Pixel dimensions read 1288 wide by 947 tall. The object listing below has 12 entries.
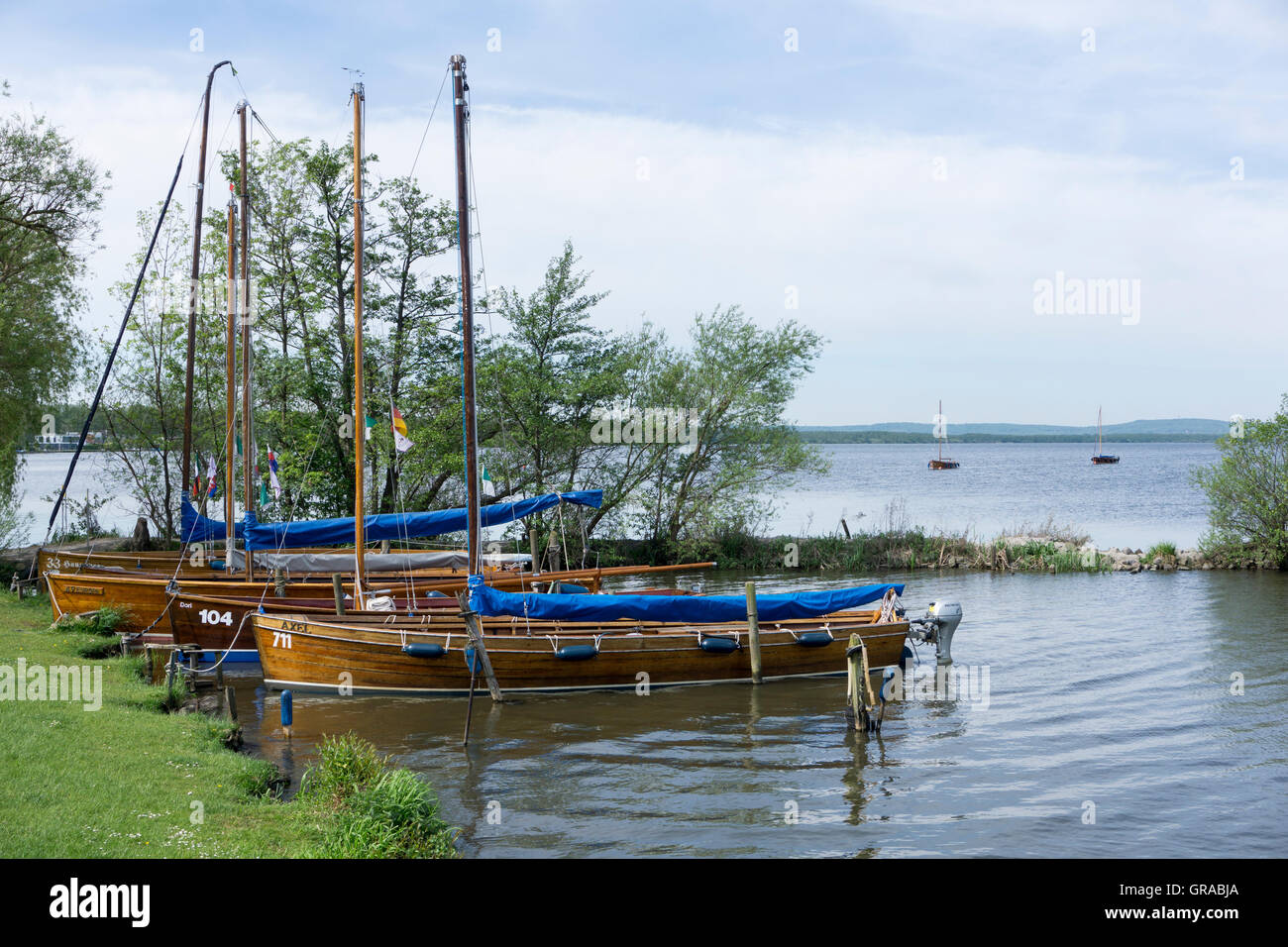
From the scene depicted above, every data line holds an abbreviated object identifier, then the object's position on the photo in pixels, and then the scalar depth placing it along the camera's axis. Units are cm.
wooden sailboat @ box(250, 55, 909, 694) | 1772
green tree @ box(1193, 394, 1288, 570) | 3262
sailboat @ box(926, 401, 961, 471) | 11244
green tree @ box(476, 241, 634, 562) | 3459
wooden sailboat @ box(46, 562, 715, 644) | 2058
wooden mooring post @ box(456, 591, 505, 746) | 1661
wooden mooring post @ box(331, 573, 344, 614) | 1914
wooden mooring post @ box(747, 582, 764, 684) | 1873
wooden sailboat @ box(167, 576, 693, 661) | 1950
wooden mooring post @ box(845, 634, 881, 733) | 1511
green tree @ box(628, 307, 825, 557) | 3819
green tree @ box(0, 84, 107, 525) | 2631
